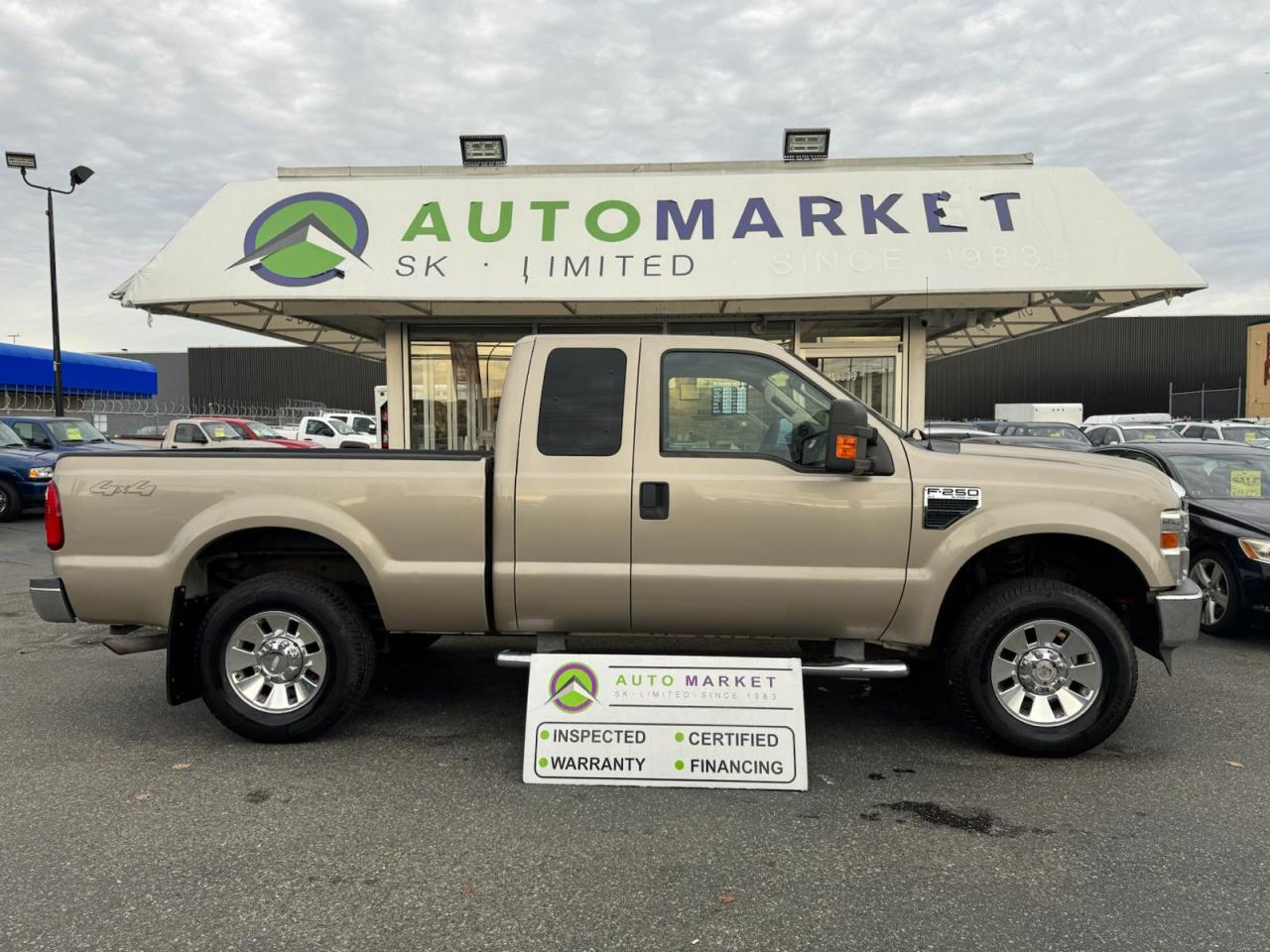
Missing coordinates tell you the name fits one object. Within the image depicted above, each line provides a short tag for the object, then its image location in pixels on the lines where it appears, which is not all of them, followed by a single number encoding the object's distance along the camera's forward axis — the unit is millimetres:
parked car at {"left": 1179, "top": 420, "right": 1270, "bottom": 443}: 16406
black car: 6207
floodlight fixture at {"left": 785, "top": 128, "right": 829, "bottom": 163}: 9336
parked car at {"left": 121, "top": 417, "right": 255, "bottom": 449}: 16250
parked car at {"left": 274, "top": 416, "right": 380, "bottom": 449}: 21609
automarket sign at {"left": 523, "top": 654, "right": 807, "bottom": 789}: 3826
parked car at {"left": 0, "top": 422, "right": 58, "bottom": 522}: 13656
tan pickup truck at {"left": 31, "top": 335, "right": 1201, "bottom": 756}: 4012
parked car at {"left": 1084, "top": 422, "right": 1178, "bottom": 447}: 17609
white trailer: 32781
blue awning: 34531
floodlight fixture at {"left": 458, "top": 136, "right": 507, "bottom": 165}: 9531
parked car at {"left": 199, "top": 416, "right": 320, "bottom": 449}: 17672
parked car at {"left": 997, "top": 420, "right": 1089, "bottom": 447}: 15992
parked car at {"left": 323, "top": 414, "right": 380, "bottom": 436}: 24908
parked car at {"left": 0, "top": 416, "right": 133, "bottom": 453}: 15188
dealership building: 7777
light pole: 16562
